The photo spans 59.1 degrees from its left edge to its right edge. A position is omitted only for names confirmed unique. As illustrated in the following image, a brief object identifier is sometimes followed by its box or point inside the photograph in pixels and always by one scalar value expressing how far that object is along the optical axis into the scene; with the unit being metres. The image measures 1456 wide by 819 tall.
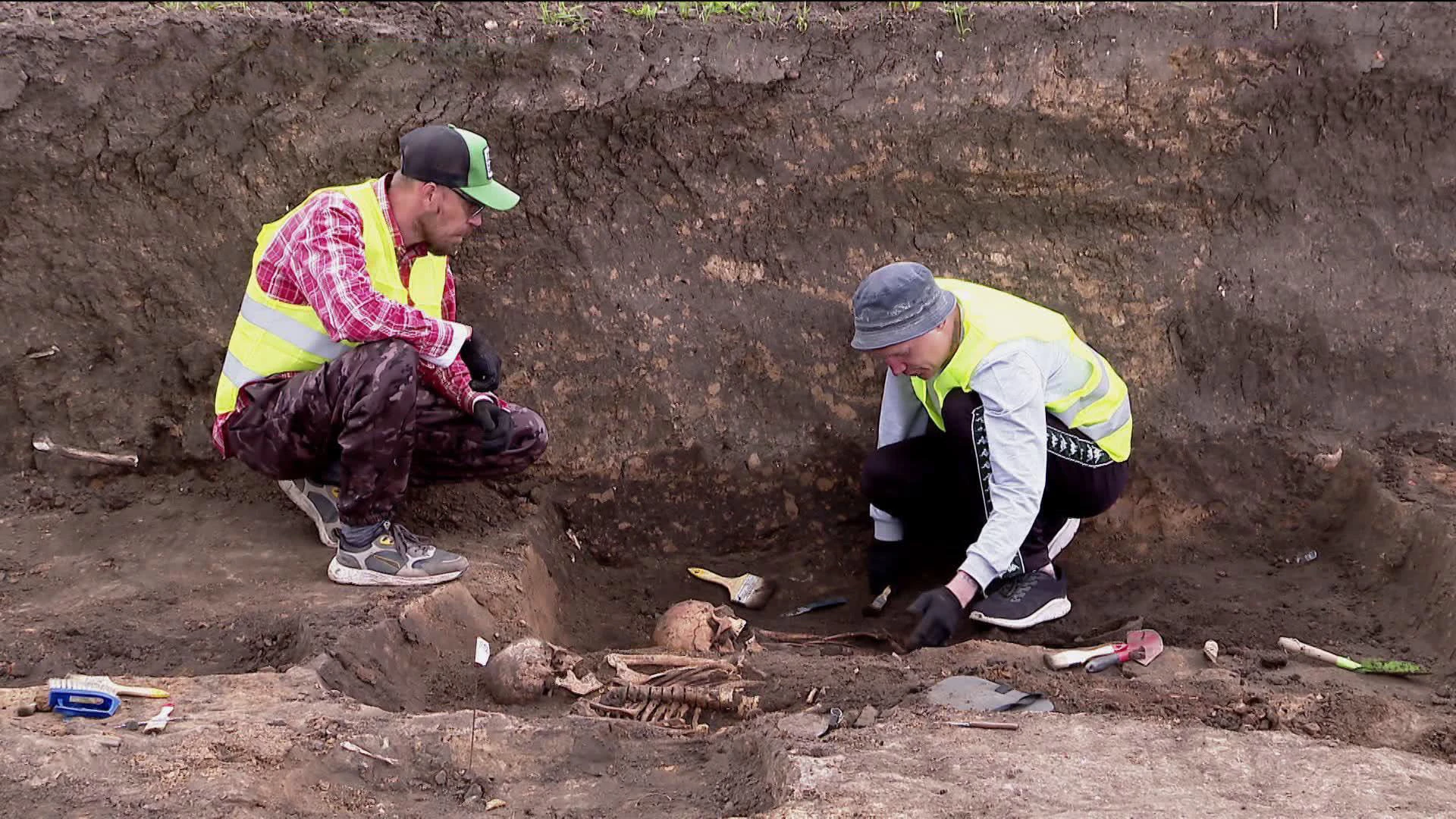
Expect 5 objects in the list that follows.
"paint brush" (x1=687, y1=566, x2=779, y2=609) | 4.91
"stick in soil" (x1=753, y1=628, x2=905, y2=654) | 4.51
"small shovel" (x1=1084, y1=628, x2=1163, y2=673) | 4.12
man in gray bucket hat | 4.04
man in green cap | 3.97
